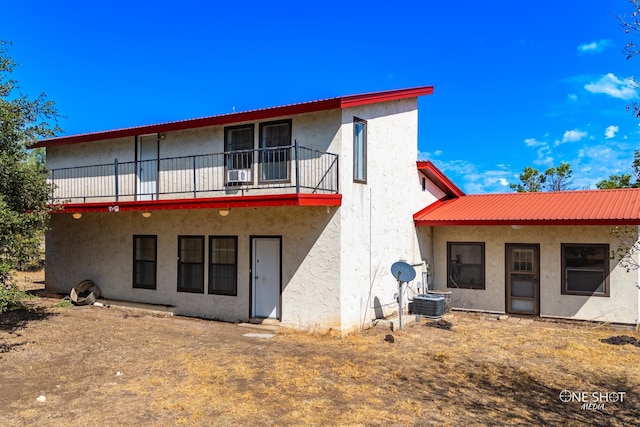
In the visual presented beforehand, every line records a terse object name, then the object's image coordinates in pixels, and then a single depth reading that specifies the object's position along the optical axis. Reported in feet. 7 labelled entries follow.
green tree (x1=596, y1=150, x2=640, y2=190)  103.60
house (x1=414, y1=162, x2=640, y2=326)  42.68
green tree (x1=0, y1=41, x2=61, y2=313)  36.24
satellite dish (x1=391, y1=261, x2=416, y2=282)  40.52
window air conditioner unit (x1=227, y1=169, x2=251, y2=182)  41.78
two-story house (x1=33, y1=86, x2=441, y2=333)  38.14
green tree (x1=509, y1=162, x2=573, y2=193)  122.62
